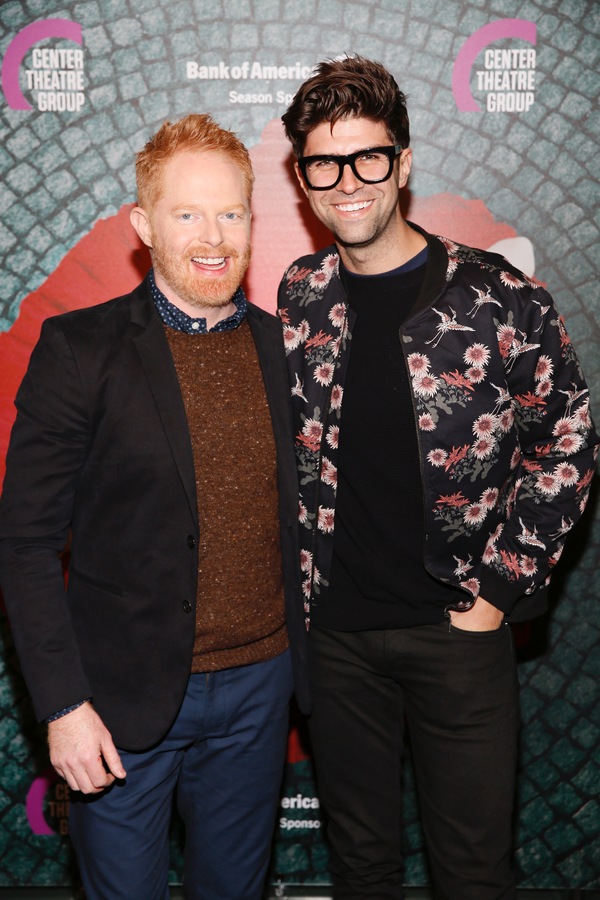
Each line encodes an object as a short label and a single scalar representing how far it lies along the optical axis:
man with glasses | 2.12
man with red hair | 1.84
